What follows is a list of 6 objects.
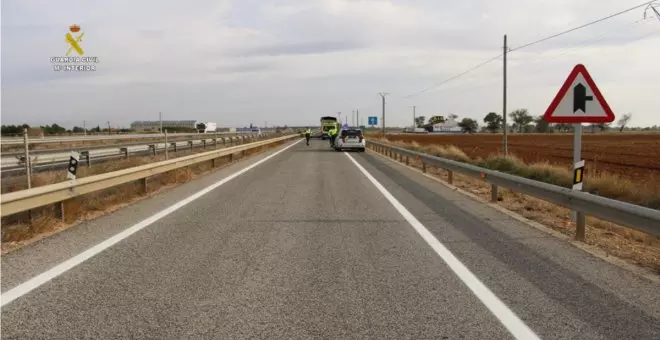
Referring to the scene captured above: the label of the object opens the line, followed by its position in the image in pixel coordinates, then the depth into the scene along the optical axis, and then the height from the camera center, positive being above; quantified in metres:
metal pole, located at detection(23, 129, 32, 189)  10.40 -0.50
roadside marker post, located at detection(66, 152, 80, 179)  10.27 -0.71
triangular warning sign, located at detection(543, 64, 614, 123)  8.77 +0.28
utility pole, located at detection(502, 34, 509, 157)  28.38 +0.75
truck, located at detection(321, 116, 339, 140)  77.00 -0.23
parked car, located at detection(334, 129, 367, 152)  38.84 -1.25
